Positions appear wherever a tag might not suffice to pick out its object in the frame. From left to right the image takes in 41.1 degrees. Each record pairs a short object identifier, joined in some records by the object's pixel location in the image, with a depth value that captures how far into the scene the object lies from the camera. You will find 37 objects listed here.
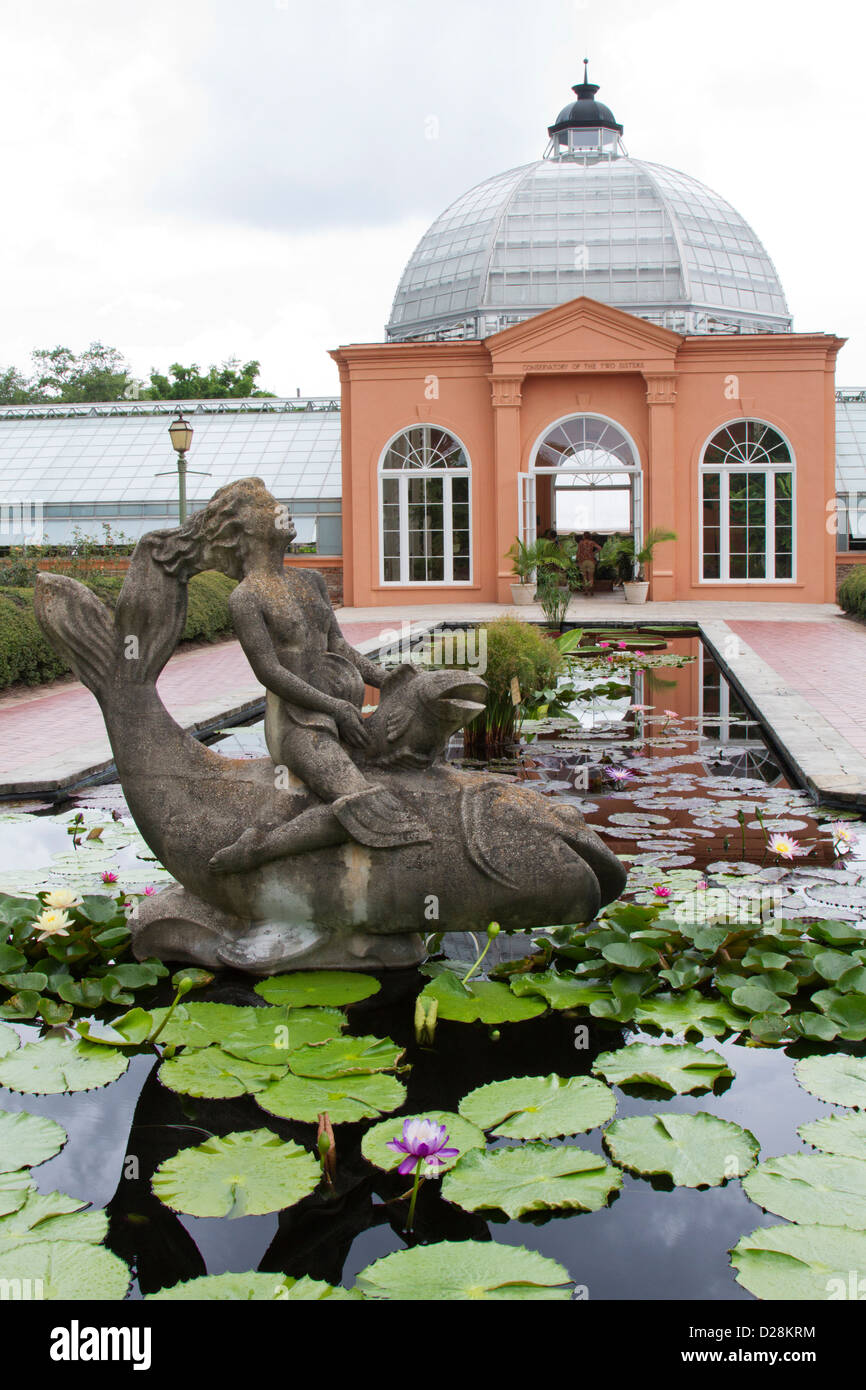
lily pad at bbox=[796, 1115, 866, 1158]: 2.43
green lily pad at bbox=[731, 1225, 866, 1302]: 1.95
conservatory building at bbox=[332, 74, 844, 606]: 19.92
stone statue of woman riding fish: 3.36
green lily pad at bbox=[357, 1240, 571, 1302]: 1.93
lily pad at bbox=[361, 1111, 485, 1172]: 2.39
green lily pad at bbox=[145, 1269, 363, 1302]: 1.90
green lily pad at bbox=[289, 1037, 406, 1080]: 2.77
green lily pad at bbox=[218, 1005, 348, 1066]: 2.88
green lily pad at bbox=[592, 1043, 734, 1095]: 2.75
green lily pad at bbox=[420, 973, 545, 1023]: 3.11
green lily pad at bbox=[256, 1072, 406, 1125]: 2.58
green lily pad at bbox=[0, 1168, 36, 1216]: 2.21
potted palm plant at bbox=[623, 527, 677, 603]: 19.30
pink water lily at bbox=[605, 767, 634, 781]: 5.60
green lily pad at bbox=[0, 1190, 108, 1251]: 2.11
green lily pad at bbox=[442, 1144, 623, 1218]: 2.25
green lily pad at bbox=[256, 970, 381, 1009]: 3.22
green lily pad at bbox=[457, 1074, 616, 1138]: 2.52
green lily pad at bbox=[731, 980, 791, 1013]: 3.06
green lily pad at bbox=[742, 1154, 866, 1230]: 2.18
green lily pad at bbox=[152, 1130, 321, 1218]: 2.25
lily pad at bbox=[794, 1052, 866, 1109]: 2.63
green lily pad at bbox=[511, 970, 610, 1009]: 3.18
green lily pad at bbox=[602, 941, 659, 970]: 3.27
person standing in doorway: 23.25
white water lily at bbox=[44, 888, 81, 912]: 3.42
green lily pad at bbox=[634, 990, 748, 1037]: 3.05
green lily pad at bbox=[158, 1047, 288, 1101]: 2.71
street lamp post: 14.42
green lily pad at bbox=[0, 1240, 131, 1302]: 1.97
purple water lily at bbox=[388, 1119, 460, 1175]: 2.08
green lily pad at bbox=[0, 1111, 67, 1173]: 2.42
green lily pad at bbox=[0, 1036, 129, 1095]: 2.76
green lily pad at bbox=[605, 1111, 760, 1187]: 2.37
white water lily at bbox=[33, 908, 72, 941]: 3.27
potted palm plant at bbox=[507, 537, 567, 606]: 18.55
